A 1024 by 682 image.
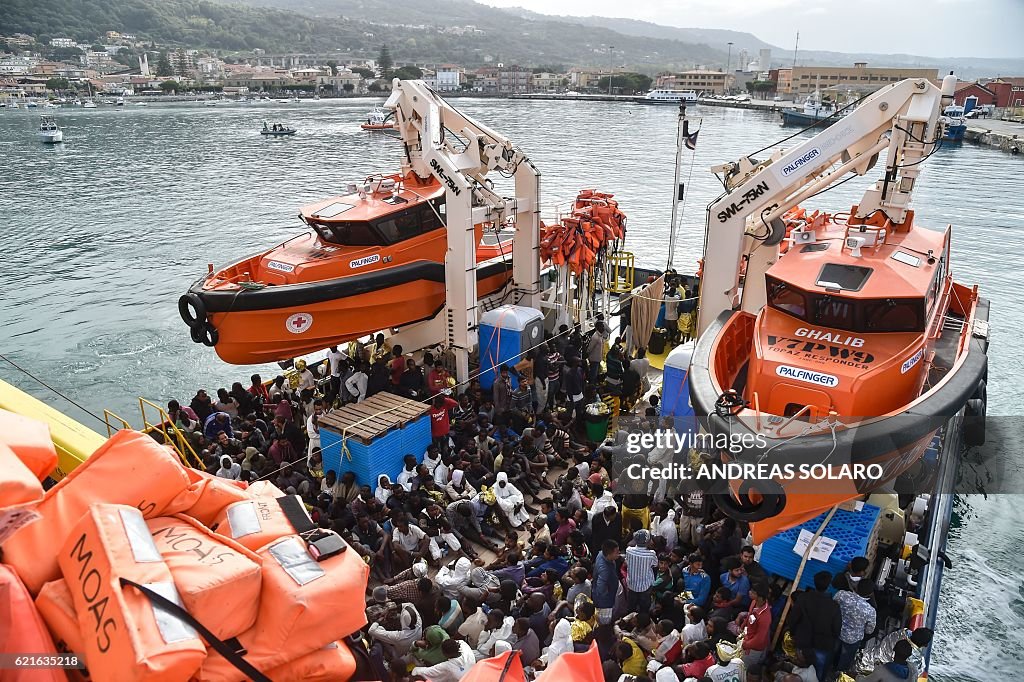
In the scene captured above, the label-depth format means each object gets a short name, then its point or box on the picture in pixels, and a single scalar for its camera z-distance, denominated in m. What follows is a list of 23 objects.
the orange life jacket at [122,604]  2.73
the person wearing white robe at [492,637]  5.45
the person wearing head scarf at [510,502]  7.73
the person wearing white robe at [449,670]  5.00
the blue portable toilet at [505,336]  11.06
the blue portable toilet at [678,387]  9.09
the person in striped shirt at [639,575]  6.21
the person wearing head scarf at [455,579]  6.23
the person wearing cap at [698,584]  6.25
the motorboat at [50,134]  55.50
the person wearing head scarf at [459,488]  7.98
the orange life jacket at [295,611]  3.31
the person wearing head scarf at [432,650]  5.51
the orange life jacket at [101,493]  3.23
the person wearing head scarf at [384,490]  7.81
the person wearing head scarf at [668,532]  6.91
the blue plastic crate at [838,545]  6.41
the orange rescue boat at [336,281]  10.44
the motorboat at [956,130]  58.31
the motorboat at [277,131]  61.62
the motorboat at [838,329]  6.37
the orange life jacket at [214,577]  3.11
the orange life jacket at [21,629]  2.85
